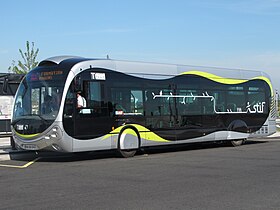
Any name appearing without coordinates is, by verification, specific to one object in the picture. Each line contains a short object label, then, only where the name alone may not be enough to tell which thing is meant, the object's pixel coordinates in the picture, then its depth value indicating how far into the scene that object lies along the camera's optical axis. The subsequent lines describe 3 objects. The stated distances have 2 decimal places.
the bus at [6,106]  27.05
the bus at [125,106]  14.77
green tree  42.77
